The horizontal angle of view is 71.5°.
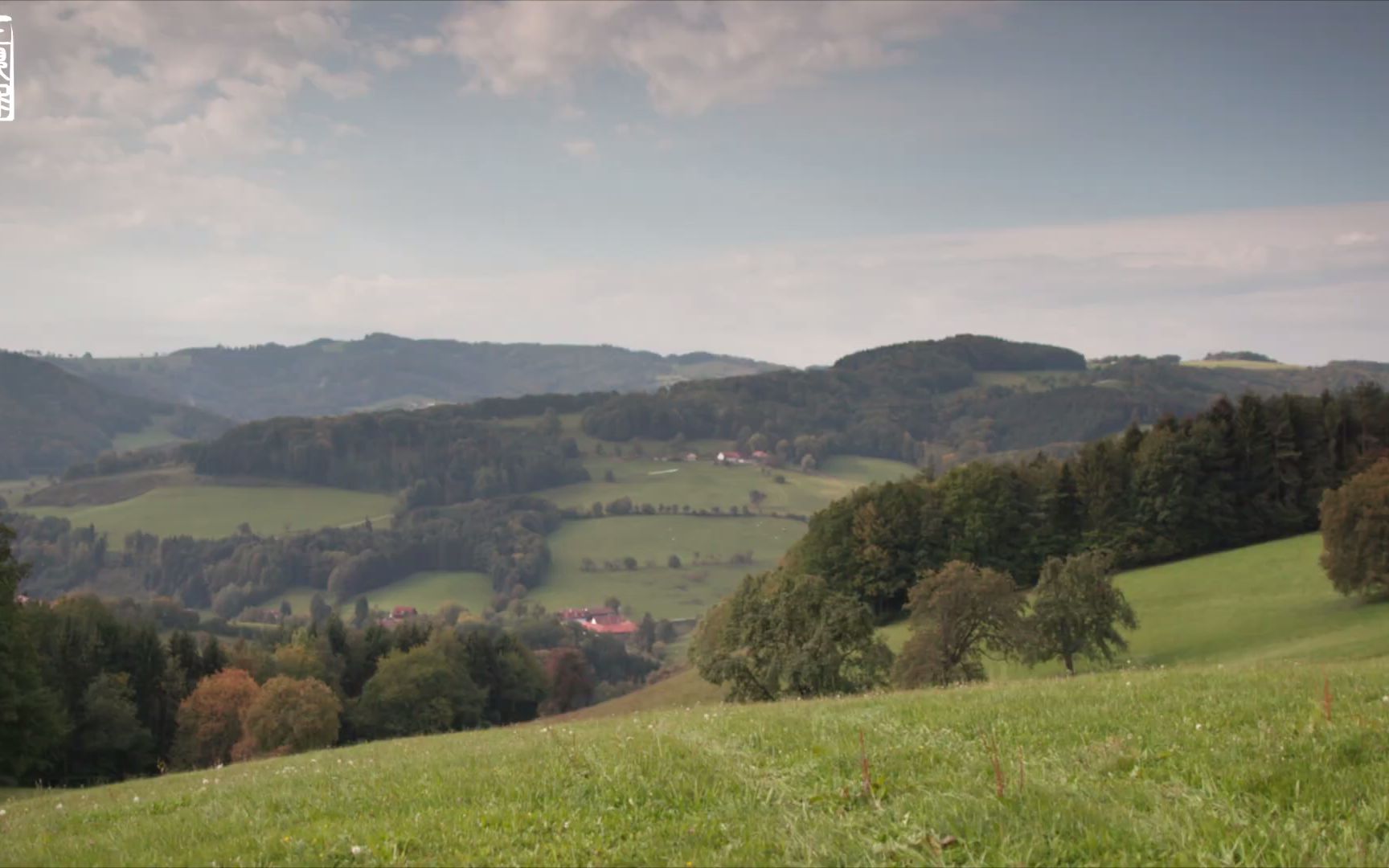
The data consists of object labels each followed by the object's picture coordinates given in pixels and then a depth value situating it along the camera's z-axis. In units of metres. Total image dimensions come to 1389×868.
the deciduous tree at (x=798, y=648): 44.81
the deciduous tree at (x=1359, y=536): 54.56
